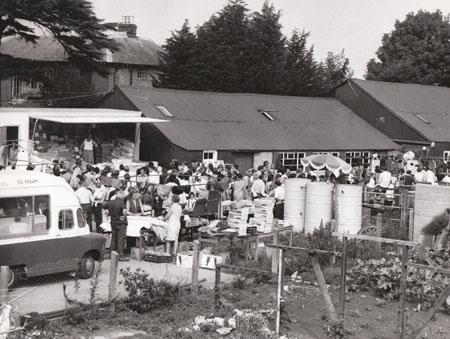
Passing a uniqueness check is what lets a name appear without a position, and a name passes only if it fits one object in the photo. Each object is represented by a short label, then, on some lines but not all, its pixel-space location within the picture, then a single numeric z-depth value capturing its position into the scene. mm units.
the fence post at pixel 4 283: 12086
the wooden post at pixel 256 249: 17219
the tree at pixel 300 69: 63625
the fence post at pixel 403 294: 11461
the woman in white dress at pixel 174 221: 17531
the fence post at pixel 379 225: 19719
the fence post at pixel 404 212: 20828
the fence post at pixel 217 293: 13078
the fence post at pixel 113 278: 12982
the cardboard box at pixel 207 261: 15084
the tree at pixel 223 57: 57906
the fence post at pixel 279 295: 11883
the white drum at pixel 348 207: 20609
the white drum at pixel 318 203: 20734
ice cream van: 14367
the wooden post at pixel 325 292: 11617
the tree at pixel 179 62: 57875
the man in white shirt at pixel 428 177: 25766
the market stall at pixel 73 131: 29516
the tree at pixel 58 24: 41281
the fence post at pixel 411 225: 19734
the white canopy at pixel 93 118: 29016
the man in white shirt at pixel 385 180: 25172
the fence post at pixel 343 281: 11987
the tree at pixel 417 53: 66625
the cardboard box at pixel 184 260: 15336
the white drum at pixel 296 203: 21234
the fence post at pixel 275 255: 16359
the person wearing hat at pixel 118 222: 17141
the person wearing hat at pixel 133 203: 18969
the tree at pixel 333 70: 72625
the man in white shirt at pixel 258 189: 23078
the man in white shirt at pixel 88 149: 30781
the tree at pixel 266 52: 59781
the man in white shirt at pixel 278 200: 21812
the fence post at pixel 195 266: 13930
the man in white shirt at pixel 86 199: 19061
